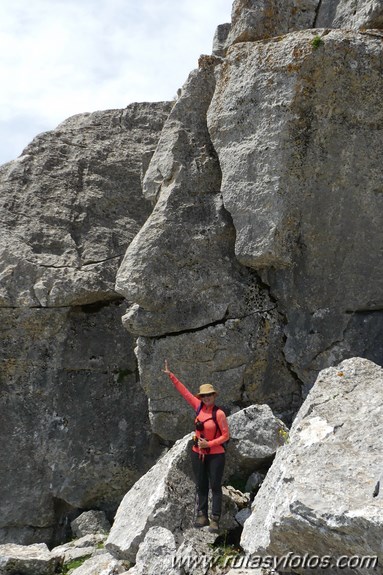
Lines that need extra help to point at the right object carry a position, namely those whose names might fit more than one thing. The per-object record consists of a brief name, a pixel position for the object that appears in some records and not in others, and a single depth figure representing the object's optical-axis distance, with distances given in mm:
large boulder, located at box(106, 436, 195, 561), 11398
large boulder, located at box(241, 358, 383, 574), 8094
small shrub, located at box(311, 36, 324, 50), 14297
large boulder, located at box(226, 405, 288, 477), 12438
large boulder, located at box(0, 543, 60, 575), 12984
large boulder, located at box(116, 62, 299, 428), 15094
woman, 11320
